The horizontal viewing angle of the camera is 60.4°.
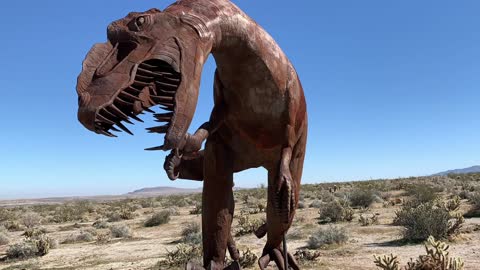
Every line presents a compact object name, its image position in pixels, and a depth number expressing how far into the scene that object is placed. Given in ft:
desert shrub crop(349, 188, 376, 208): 75.72
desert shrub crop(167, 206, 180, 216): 86.26
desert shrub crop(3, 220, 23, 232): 82.84
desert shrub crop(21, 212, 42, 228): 89.34
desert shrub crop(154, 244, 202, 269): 35.74
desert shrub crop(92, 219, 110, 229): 74.95
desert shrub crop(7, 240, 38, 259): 48.91
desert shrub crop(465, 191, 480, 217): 54.80
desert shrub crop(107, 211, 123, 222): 88.03
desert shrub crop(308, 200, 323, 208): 78.74
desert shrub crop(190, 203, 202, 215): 85.10
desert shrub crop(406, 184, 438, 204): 69.87
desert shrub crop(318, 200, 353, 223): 57.67
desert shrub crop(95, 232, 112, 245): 55.56
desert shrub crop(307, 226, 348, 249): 40.78
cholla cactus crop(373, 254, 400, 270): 24.61
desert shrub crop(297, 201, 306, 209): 79.70
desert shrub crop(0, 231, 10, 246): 61.17
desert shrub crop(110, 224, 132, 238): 59.26
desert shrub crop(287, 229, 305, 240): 47.52
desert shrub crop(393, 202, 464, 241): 40.01
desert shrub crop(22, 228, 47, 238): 66.17
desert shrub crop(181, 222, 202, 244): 47.80
